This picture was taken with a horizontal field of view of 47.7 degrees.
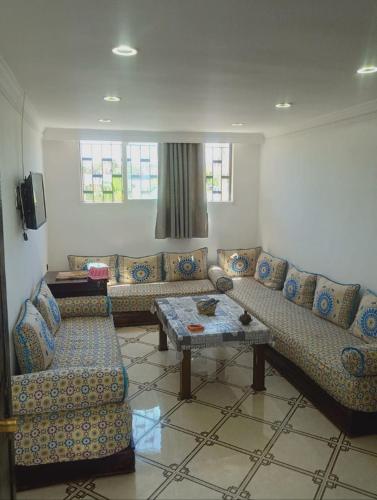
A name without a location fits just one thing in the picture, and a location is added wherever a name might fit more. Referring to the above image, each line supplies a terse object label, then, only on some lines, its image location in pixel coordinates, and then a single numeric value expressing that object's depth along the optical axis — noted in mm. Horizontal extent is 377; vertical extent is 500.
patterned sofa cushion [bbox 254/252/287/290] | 5457
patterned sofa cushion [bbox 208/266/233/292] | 5441
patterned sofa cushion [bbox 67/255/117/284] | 5652
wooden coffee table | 3512
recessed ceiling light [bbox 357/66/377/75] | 2561
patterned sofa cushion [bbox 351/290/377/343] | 3575
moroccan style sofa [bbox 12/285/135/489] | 2514
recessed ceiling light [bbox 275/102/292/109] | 3676
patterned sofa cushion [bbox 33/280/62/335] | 3656
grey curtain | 5871
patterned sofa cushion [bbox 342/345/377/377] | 2914
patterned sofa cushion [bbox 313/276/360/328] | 3977
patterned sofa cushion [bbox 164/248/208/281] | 5898
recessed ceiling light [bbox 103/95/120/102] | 3393
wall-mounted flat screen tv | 3395
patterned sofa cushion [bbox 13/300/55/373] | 2795
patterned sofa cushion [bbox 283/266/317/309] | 4672
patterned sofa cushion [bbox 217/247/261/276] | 6121
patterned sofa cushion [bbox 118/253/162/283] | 5809
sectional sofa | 3002
